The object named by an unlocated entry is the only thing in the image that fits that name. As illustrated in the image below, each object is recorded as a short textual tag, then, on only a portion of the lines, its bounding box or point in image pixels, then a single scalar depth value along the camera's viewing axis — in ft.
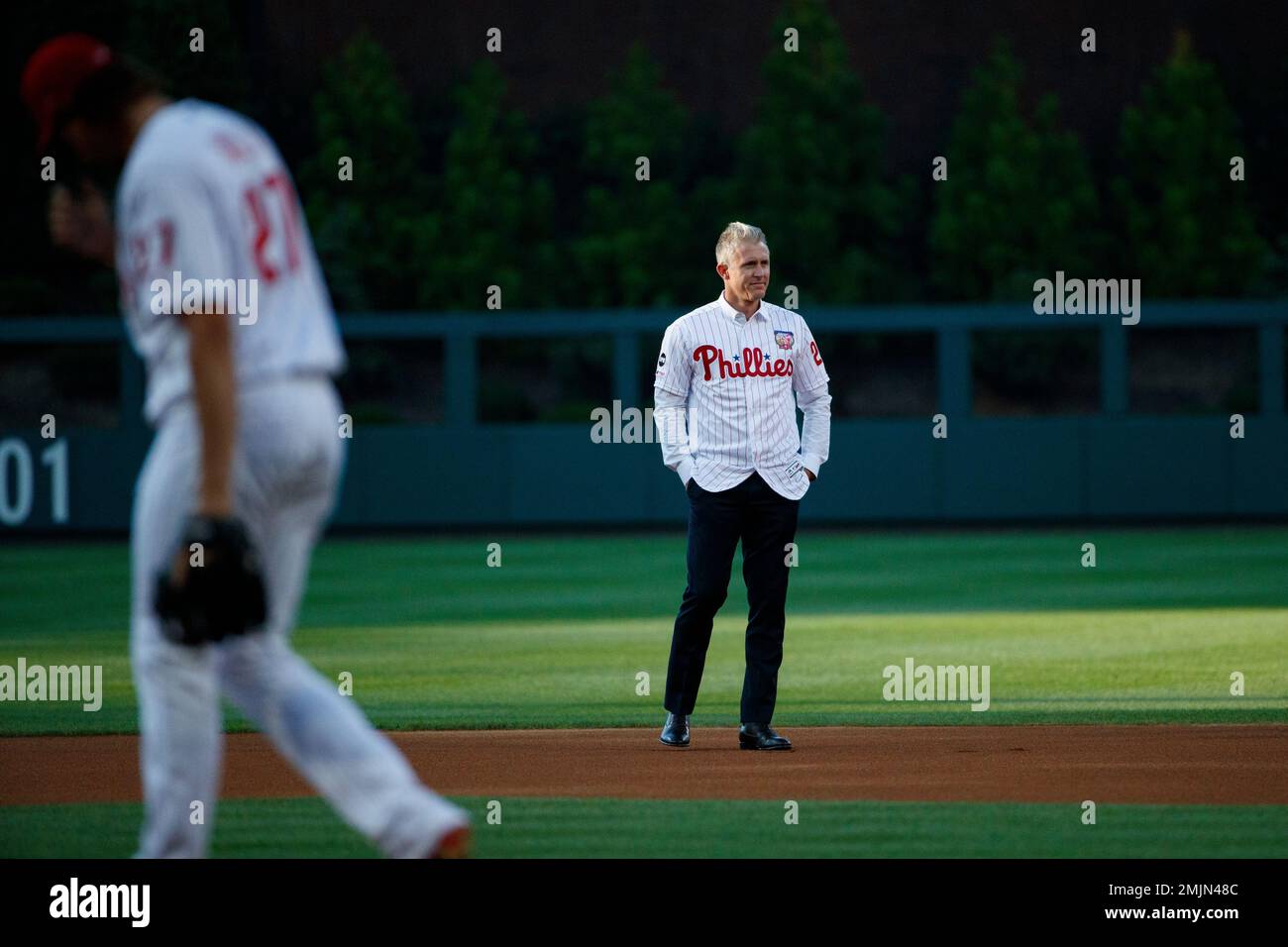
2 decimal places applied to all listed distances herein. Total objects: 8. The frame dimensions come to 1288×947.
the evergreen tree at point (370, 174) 145.07
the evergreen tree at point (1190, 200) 139.85
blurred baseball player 14.30
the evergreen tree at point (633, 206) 142.41
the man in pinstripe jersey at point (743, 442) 27.61
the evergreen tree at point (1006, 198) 139.85
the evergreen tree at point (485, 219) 142.92
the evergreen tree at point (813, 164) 141.49
